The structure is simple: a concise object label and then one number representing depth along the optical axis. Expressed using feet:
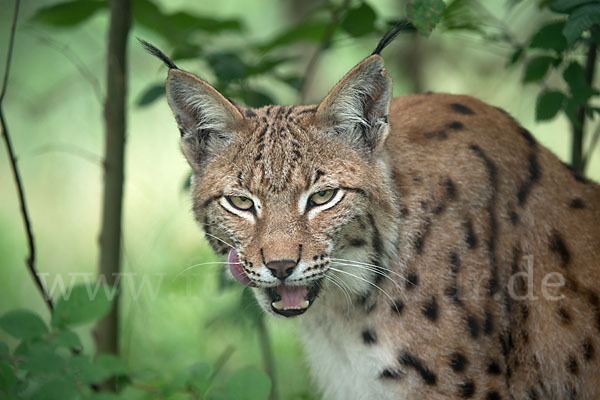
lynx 23.17
